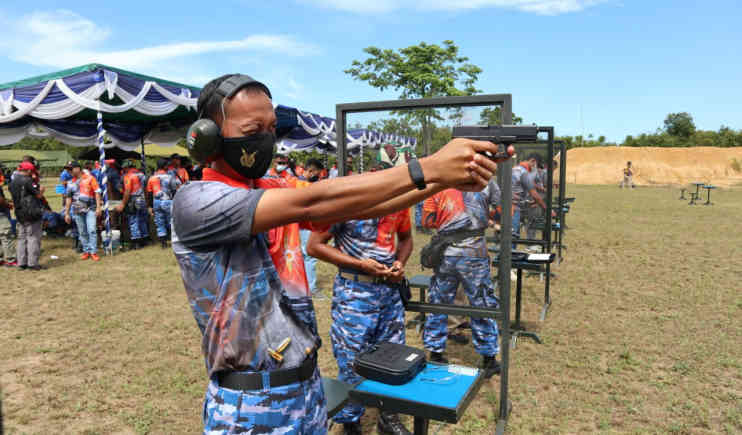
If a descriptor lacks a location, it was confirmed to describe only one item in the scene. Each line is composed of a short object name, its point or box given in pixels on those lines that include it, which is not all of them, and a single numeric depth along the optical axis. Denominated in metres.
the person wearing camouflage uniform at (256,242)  1.25
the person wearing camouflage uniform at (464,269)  3.79
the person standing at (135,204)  10.80
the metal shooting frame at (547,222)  6.06
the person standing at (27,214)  8.24
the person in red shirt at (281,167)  9.54
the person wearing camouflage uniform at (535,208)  7.23
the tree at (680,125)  66.28
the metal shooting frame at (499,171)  2.96
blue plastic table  2.10
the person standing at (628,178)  36.79
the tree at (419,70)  25.67
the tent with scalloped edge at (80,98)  9.23
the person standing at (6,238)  8.80
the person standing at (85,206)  9.77
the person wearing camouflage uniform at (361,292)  3.32
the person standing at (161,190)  10.85
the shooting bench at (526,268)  5.50
